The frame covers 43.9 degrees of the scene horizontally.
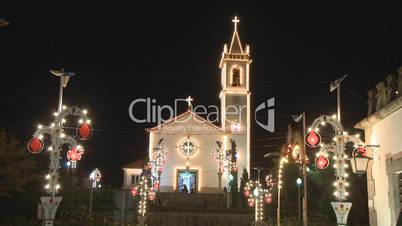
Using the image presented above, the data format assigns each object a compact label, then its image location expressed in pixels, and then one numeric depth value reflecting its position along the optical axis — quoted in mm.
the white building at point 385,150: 14594
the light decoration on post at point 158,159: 44728
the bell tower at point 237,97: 48281
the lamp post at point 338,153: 12539
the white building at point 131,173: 58062
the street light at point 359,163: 13742
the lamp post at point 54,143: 15031
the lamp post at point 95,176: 38812
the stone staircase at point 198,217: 31094
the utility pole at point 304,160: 21891
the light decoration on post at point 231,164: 41628
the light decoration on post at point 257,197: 29375
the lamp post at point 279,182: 26591
